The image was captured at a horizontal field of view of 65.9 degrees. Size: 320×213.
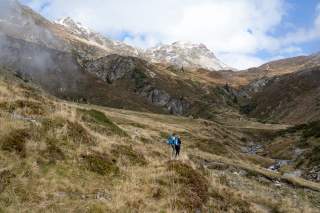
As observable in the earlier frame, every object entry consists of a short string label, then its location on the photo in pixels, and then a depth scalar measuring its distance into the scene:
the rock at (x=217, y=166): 19.62
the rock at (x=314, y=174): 33.11
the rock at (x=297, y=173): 35.49
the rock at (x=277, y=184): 17.46
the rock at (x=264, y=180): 17.63
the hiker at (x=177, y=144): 13.40
